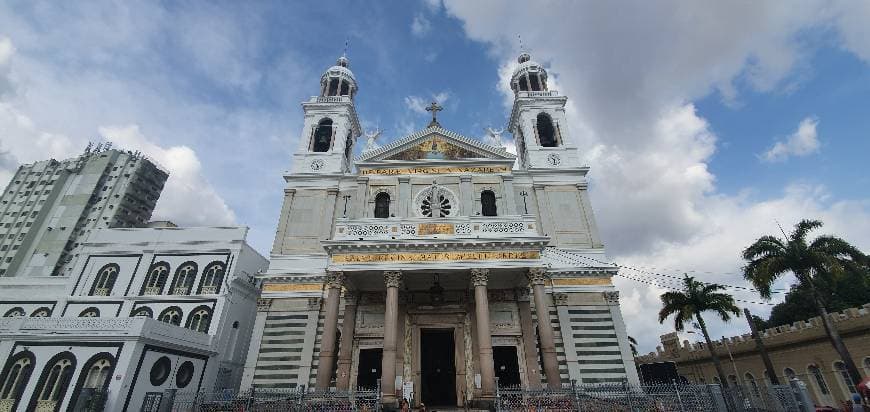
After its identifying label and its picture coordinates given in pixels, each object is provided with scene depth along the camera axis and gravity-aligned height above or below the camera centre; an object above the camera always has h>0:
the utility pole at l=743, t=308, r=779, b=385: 23.42 +3.33
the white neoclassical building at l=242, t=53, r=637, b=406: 17.78 +6.29
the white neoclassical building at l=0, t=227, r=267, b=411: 18.31 +5.01
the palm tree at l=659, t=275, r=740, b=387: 27.19 +6.86
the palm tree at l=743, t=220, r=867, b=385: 19.91 +6.96
